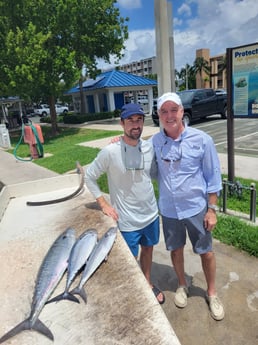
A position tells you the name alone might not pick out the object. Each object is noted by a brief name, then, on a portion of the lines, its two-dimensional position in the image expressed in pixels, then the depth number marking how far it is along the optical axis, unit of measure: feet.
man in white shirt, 8.10
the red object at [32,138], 35.84
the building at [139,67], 399.65
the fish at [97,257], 5.96
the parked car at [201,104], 50.34
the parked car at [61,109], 135.38
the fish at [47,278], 5.13
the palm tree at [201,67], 222.28
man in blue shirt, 7.66
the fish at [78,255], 5.84
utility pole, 14.88
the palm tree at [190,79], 227.96
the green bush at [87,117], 77.82
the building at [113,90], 84.74
